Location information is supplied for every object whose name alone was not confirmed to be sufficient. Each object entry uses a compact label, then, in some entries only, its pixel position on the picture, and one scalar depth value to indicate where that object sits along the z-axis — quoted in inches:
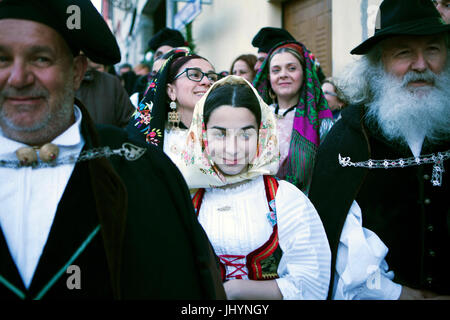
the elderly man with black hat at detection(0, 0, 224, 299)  53.5
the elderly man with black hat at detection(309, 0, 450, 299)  84.3
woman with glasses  124.7
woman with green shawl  125.0
